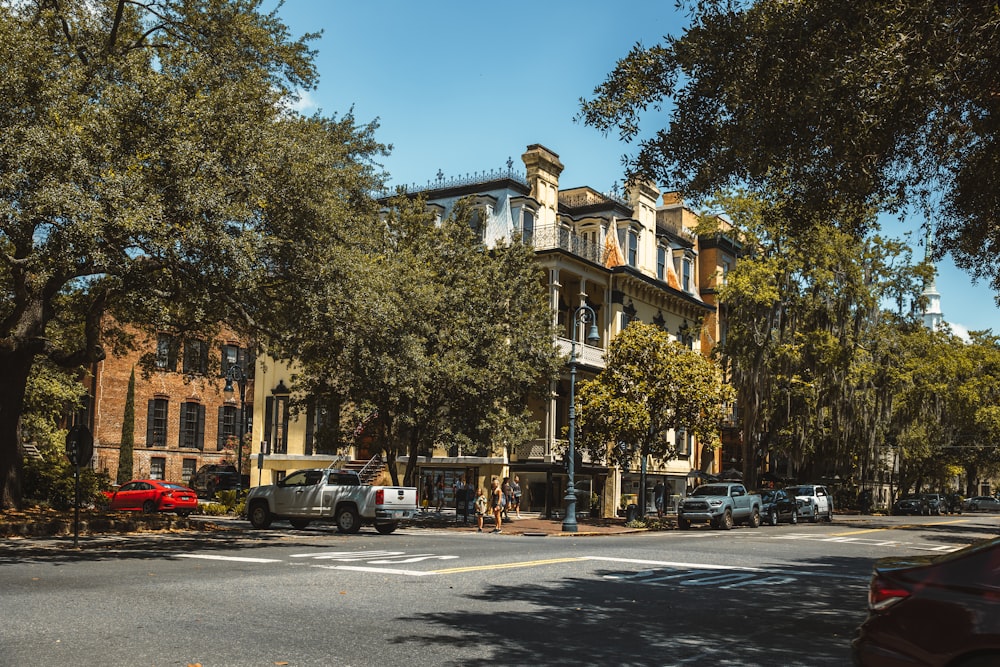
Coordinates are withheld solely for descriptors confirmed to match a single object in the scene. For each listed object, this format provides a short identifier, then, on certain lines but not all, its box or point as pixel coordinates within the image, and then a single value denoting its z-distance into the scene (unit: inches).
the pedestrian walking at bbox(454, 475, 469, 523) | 1339.8
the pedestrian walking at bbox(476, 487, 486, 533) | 1187.3
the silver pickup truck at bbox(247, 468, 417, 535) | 1027.3
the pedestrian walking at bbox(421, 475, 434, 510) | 1748.3
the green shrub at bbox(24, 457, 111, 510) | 1100.5
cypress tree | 2075.3
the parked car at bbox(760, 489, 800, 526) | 1557.6
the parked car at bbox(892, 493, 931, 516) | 2447.1
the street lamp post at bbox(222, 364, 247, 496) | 1529.3
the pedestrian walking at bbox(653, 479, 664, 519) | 1614.2
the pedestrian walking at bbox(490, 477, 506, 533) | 1173.4
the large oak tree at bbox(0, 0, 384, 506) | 604.1
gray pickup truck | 1373.0
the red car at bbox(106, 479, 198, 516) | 1379.2
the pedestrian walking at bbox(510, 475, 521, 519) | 1523.1
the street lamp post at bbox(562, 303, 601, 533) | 1188.5
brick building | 2148.1
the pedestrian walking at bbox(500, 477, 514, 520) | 1529.2
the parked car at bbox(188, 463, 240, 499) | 1984.5
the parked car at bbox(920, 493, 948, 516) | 2551.7
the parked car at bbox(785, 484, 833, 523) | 1700.3
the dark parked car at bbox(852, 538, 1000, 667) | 199.0
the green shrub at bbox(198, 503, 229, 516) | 1423.5
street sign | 746.8
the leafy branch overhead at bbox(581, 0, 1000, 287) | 407.8
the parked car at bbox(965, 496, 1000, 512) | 3302.2
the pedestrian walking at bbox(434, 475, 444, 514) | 1647.4
